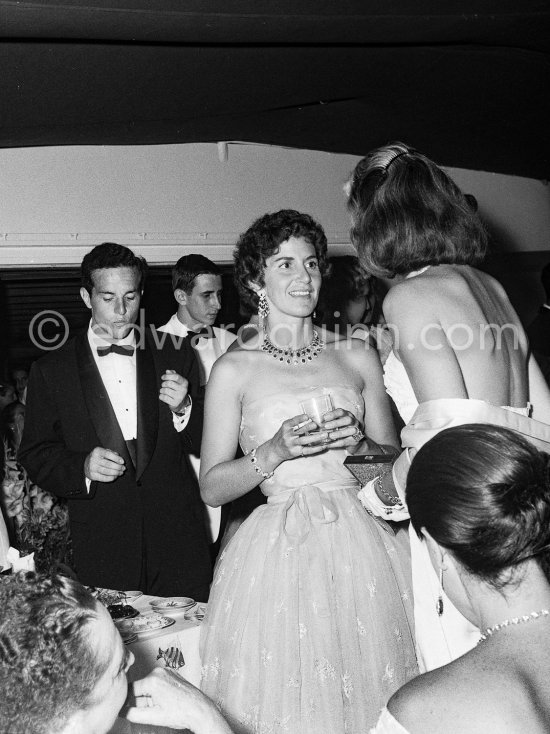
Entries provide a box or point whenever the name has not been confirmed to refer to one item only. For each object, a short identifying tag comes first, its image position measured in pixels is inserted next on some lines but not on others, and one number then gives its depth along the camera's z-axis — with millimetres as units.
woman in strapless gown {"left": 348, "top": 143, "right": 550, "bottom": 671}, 1727
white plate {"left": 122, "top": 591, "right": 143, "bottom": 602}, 2429
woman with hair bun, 1090
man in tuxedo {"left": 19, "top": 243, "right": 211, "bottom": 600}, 3008
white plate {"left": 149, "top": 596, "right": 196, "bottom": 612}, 2270
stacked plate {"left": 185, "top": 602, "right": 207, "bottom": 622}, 2260
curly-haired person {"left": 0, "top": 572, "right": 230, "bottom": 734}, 996
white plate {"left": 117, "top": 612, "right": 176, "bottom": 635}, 2062
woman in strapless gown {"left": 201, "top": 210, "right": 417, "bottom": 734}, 2088
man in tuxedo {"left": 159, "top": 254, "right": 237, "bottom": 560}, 4352
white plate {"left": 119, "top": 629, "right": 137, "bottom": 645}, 1970
